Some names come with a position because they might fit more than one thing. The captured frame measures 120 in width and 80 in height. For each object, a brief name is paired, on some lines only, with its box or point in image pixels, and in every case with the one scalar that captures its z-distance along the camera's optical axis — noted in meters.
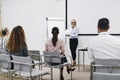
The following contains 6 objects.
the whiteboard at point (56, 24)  8.98
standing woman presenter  8.44
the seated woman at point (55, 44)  5.79
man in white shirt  3.47
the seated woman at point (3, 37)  7.80
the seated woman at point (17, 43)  4.96
